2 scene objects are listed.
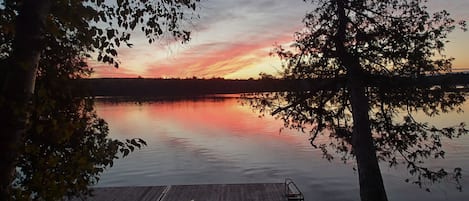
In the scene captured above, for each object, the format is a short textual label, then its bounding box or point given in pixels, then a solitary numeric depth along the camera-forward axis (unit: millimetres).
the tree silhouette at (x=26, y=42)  3215
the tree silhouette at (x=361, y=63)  13109
